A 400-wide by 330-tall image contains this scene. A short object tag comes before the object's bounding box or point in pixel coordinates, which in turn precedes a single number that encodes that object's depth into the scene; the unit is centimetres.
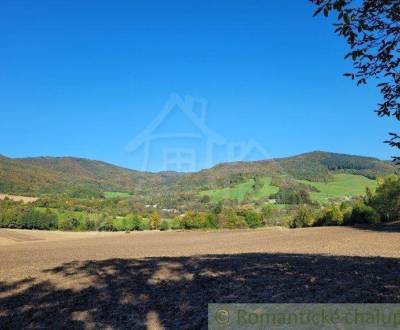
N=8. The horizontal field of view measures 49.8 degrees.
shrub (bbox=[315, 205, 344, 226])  6469
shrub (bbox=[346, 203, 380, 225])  5681
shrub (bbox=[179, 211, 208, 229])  7919
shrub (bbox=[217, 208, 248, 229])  7881
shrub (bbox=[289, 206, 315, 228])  7406
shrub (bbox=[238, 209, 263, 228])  8412
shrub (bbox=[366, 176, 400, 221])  5469
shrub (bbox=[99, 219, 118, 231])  10374
